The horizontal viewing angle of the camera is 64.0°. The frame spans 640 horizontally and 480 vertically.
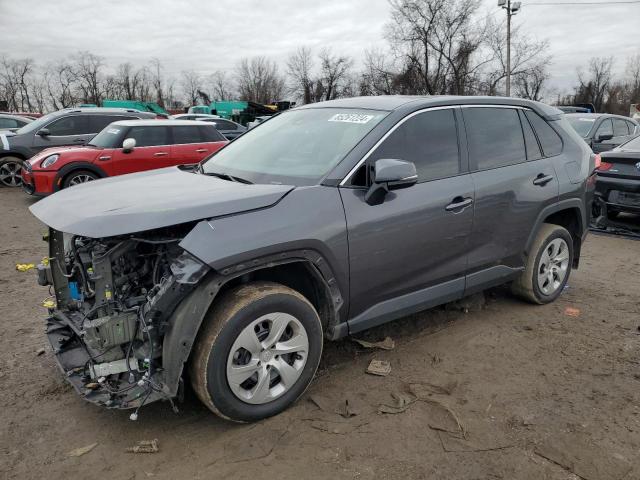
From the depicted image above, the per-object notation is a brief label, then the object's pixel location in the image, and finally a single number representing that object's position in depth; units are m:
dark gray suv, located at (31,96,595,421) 2.61
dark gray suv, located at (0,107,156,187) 11.25
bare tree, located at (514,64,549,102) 41.81
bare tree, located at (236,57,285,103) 68.06
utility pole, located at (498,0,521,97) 28.52
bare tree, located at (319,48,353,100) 55.53
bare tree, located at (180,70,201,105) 68.69
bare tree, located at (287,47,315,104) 56.19
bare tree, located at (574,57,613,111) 68.31
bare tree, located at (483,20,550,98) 40.22
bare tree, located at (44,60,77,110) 57.75
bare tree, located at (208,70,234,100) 72.16
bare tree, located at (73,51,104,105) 58.09
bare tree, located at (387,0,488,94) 38.78
